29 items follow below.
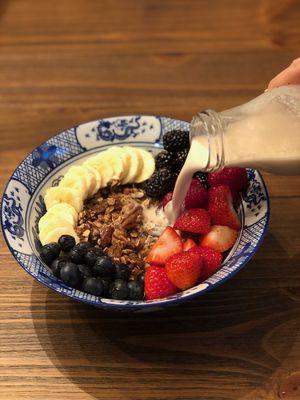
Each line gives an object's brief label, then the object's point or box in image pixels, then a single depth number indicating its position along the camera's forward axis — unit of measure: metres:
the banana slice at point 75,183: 1.12
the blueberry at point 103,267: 0.93
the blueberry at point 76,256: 0.94
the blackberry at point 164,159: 1.17
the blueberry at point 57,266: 0.92
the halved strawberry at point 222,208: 1.03
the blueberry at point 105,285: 0.91
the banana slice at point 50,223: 1.03
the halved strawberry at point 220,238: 1.00
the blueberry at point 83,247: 0.95
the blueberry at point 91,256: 0.94
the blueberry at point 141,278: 0.95
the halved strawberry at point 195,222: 1.02
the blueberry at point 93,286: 0.89
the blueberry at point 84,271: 0.92
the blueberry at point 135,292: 0.92
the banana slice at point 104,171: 1.17
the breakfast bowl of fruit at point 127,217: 0.91
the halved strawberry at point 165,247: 1.00
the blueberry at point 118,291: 0.91
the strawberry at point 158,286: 0.92
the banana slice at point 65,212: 1.07
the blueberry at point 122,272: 0.95
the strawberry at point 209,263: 0.95
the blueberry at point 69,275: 0.89
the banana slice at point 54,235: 1.02
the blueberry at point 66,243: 0.97
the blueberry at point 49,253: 0.95
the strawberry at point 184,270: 0.90
